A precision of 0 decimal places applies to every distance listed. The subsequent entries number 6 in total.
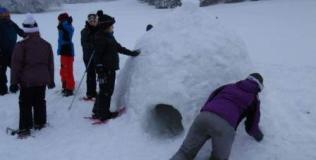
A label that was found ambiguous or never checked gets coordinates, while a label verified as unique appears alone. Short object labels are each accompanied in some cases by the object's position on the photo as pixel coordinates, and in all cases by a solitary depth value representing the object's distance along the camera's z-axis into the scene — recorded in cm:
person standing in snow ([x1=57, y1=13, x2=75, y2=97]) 695
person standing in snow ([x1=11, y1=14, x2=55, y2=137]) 570
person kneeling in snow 444
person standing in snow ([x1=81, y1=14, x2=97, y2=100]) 649
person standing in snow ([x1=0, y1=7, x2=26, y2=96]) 729
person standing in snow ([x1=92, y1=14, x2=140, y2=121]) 575
